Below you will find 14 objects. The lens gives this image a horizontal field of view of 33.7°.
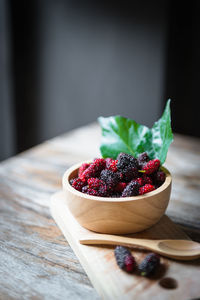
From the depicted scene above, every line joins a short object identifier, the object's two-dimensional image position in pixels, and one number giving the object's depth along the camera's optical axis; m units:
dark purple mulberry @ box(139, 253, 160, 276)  0.64
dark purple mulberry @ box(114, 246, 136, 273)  0.64
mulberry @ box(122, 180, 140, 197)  0.72
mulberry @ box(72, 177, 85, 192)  0.77
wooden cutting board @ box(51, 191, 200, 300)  0.59
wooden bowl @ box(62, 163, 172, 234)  0.70
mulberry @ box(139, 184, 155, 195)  0.73
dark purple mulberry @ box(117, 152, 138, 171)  0.78
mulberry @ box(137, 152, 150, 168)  0.84
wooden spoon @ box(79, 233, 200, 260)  0.69
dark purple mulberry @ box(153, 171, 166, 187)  0.79
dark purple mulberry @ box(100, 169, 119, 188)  0.74
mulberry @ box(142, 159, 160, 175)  0.78
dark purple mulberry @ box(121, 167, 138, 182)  0.77
